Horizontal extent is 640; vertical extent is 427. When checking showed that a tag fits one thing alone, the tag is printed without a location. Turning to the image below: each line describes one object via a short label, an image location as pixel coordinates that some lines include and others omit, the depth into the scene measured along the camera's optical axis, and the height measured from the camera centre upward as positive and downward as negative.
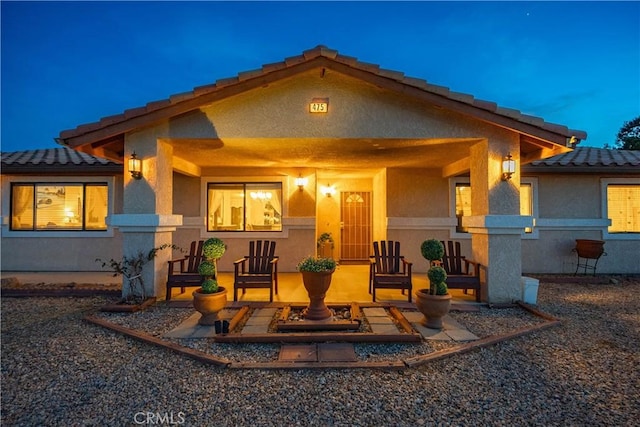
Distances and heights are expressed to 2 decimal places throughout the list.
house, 4.85 +1.01
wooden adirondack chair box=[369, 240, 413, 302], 5.04 -0.80
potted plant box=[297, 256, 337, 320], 3.97 -0.75
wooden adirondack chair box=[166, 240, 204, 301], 5.05 -0.91
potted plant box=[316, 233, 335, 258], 9.07 -0.82
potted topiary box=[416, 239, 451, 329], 3.96 -0.93
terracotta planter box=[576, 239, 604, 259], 7.05 -0.59
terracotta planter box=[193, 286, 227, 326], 4.02 -1.04
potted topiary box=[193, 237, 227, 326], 4.03 -0.90
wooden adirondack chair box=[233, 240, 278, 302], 5.02 -0.81
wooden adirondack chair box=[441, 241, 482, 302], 5.11 -0.86
